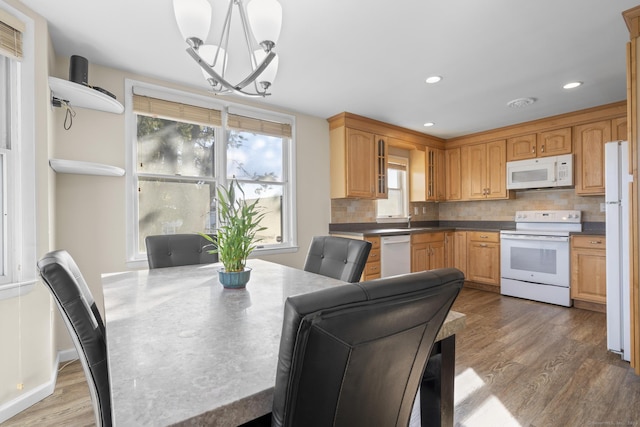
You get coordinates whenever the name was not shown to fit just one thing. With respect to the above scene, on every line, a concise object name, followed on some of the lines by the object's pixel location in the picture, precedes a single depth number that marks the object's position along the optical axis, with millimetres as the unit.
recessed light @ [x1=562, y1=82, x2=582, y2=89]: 2963
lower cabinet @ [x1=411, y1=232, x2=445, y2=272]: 4293
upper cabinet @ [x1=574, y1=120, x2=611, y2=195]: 3611
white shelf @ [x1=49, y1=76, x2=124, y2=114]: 2064
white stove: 3650
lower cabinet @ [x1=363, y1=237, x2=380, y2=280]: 3713
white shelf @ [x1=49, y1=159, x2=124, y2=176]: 2074
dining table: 540
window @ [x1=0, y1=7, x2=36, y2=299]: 1845
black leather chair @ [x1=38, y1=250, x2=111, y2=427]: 798
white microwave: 3855
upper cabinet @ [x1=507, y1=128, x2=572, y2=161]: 3918
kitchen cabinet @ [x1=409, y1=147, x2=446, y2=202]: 4949
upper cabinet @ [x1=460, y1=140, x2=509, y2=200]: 4496
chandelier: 1196
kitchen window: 4962
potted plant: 1401
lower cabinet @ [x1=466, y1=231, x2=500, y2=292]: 4301
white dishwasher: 3867
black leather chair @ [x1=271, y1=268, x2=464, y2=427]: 480
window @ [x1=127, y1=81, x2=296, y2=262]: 2789
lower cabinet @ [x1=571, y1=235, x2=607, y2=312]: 3383
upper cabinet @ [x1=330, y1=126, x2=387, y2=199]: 3902
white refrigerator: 2320
